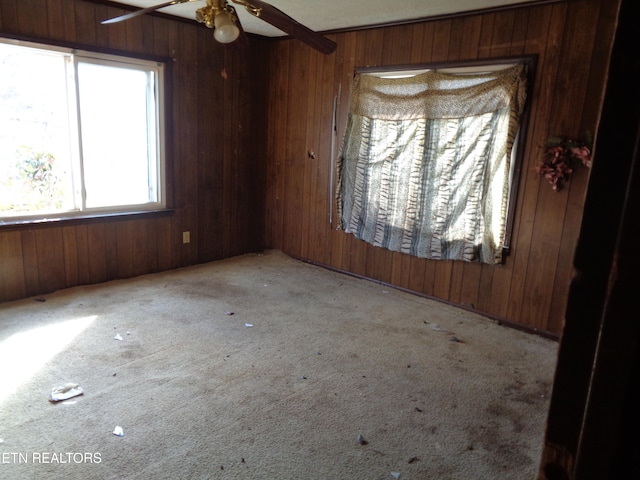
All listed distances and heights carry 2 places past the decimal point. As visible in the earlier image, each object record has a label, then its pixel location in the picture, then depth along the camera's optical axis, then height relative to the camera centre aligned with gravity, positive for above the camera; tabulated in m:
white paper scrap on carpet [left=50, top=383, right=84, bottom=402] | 2.35 -1.28
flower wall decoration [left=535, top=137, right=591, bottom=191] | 3.05 +0.05
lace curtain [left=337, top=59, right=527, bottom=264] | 3.46 -0.01
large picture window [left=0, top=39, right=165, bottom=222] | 3.50 +0.06
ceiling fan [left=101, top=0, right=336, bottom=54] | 2.29 +0.67
